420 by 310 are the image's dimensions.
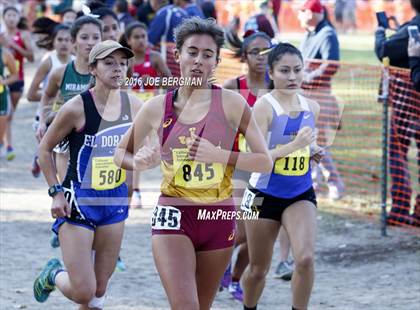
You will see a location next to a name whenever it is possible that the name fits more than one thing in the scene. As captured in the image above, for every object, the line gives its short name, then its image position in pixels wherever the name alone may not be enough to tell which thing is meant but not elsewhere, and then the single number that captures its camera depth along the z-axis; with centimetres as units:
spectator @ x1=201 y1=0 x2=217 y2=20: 1720
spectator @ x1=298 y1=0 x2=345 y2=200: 1152
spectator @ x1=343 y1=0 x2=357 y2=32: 4059
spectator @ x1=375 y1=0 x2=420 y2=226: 988
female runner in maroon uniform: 512
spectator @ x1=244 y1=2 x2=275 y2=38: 986
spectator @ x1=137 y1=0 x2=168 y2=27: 1730
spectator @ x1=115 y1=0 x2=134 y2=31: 1625
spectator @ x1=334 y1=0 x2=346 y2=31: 3969
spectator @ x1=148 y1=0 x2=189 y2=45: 1370
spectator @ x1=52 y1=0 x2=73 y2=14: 2713
